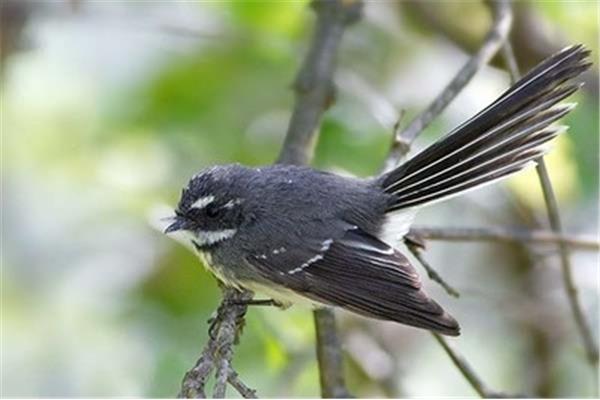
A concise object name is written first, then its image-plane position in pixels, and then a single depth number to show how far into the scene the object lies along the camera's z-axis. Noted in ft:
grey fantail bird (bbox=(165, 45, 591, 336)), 19.22
